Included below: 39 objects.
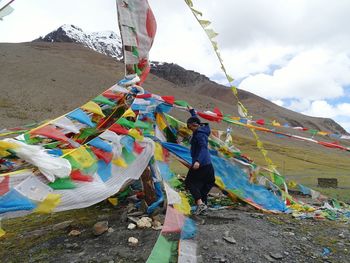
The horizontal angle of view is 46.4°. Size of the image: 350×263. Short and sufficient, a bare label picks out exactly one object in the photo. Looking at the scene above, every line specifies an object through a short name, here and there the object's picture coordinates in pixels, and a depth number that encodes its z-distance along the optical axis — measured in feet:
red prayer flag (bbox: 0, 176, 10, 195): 14.51
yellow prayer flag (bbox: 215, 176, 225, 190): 26.63
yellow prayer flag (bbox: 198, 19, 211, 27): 28.58
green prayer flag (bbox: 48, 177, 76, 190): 15.83
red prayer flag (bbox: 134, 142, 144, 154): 21.63
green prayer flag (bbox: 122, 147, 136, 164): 20.79
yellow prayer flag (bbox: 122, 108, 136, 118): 21.61
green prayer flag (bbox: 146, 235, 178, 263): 15.24
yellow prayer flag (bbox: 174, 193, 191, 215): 18.48
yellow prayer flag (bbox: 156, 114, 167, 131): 25.40
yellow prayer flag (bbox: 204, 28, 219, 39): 28.99
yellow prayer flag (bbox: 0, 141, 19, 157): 14.73
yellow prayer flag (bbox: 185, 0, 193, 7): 27.29
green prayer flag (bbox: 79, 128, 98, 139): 22.55
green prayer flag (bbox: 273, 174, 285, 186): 31.30
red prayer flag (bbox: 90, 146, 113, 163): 18.98
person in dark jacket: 23.03
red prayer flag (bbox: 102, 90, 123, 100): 23.02
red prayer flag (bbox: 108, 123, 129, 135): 20.76
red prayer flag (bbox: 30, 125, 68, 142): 17.43
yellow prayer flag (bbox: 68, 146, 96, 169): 17.47
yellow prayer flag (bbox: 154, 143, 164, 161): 22.92
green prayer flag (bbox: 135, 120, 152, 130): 22.58
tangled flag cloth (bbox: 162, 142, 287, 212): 26.96
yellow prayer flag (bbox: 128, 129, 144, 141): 21.42
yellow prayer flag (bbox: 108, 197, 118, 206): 26.24
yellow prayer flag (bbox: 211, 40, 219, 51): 29.13
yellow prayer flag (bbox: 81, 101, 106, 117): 20.19
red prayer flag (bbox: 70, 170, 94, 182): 16.84
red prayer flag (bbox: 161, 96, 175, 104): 24.16
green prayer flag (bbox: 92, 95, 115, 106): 21.78
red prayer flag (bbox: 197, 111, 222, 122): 24.28
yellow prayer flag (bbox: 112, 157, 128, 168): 20.12
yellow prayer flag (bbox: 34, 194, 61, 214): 14.97
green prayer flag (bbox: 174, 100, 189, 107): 24.55
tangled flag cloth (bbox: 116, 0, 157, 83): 25.16
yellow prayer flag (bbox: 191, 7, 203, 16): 27.67
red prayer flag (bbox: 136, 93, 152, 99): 23.56
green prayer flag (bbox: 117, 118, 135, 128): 21.30
